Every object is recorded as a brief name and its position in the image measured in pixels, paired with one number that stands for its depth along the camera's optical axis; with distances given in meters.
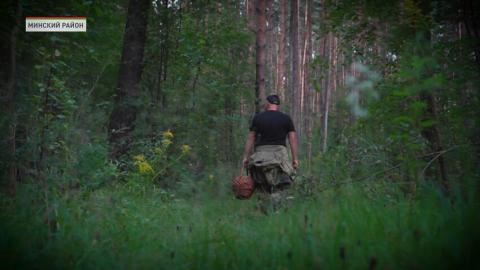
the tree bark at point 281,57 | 27.66
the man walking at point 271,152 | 6.60
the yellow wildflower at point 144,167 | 7.49
